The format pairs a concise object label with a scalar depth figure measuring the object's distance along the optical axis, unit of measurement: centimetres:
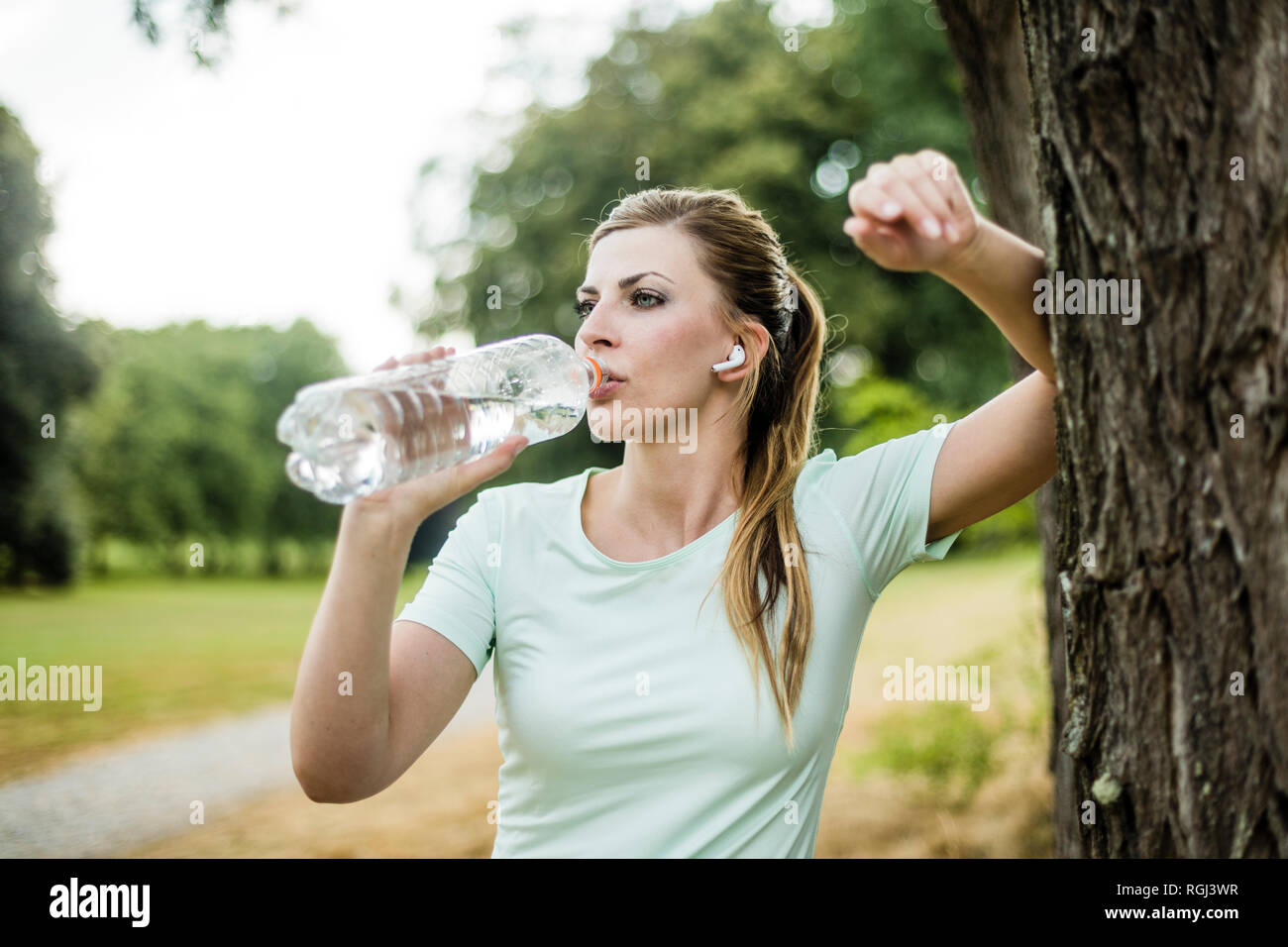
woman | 174
